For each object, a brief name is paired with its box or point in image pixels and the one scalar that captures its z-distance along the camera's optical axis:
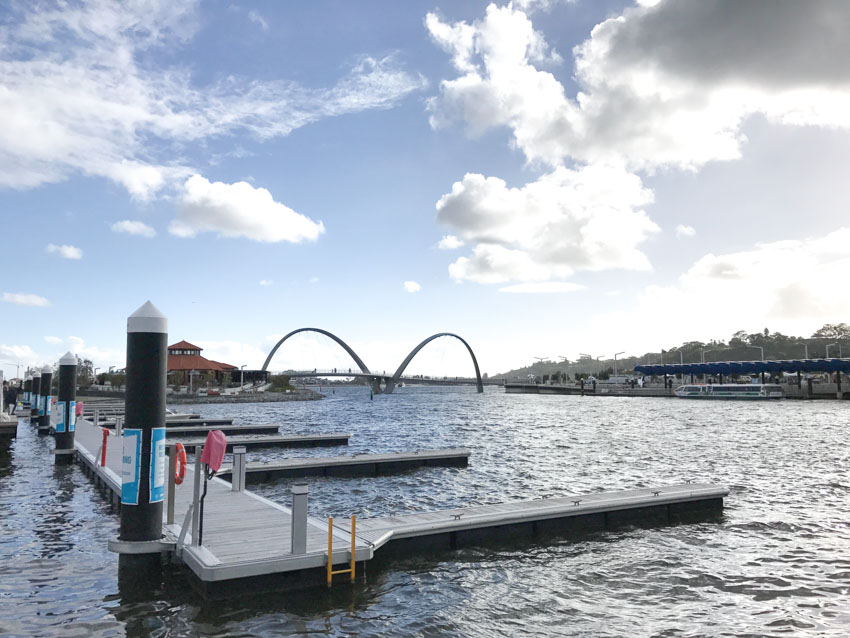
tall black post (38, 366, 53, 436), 45.78
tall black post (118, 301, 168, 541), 13.23
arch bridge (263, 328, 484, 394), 194.90
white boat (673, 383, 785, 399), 127.79
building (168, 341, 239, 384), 153.25
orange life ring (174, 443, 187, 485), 14.69
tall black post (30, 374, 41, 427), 61.50
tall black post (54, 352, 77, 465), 28.84
